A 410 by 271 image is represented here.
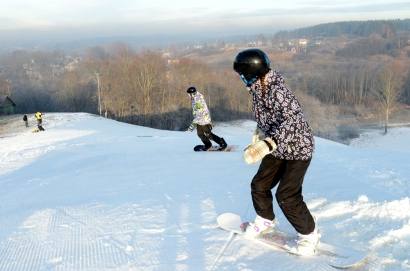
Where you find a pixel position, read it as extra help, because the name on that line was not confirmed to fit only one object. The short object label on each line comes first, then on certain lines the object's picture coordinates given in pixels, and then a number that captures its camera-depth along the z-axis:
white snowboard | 3.60
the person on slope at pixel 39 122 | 24.32
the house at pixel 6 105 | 50.60
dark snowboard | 10.88
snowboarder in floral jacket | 3.74
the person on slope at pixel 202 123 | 10.28
